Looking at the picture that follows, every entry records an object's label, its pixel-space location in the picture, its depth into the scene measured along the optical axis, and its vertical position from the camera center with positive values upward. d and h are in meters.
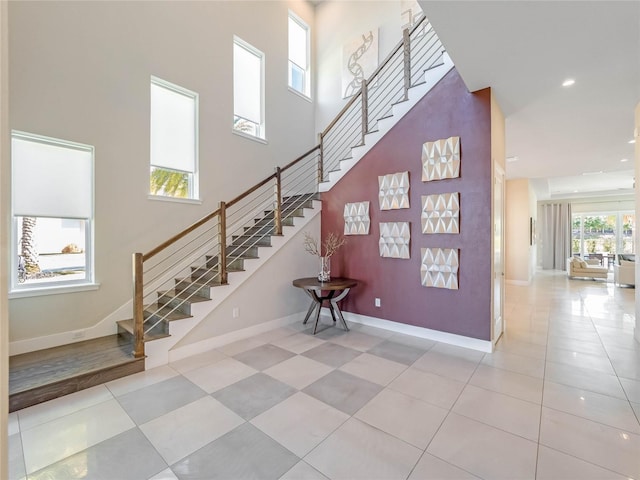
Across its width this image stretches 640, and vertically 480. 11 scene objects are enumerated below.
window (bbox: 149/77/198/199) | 4.27 +1.58
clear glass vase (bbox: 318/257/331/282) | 4.34 -0.46
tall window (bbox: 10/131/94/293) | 3.13 +0.32
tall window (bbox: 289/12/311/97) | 6.73 +4.56
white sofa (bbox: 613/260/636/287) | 7.76 -0.91
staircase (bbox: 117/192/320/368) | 3.25 -0.64
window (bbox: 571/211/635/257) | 11.35 +0.31
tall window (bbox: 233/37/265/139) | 5.47 +3.03
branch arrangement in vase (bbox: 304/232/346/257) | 4.77 -0.06
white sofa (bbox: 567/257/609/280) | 9.03 -0.96
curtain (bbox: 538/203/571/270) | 12.07 +0.24
